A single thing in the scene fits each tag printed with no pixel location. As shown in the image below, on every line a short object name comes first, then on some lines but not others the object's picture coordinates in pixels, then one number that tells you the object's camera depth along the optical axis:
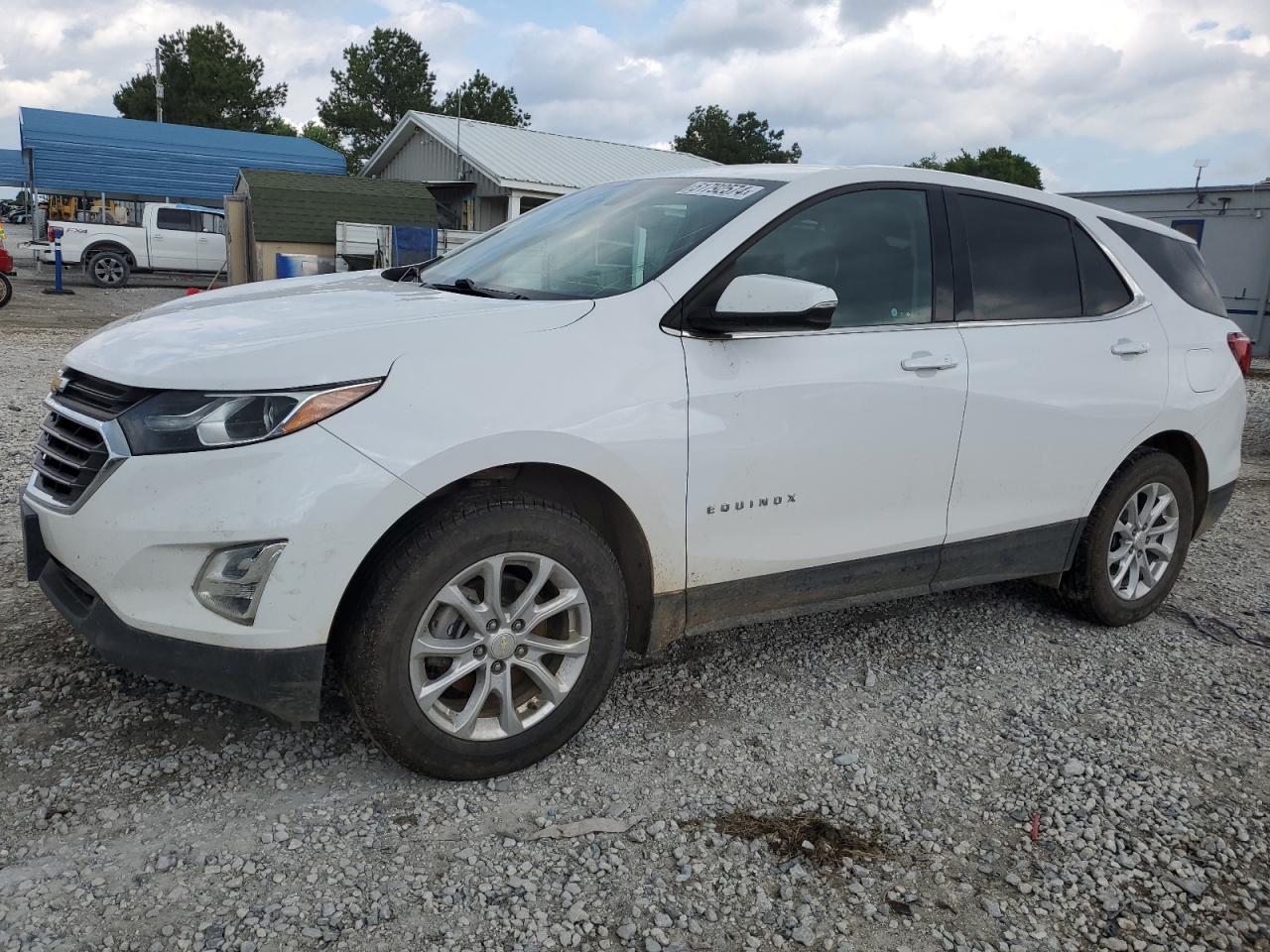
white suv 2.53
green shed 19.34
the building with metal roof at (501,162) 24.61
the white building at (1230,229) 16.45
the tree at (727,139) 63.47
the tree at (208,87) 57.22
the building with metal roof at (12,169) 39.59
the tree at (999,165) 65.81
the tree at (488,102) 61.66
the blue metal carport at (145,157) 29.66
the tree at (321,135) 62.75
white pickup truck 21.80
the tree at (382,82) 60.69
